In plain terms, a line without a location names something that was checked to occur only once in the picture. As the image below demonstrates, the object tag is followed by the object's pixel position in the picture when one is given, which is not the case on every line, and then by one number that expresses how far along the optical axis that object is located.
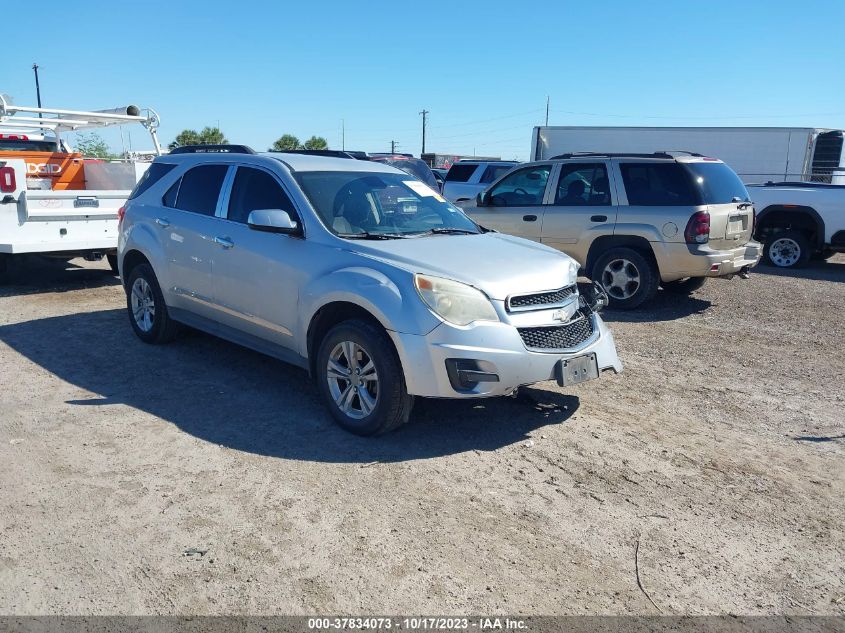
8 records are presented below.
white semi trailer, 22.67
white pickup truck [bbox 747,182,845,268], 12.79
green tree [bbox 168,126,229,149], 53.56
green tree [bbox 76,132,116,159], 20.04
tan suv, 8.70
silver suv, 4.55
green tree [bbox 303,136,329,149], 61.07
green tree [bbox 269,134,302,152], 57.85
